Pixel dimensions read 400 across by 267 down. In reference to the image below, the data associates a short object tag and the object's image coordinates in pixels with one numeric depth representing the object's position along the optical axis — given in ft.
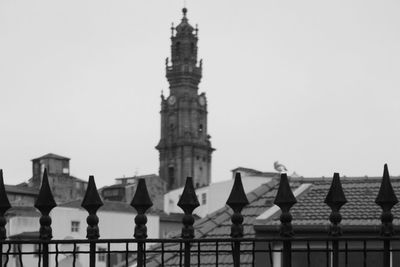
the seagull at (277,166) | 83.01
